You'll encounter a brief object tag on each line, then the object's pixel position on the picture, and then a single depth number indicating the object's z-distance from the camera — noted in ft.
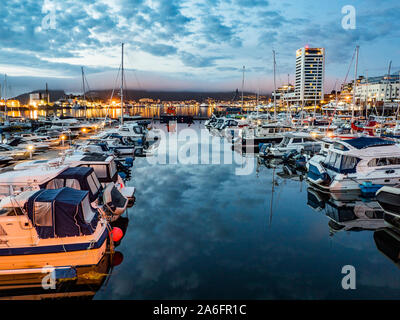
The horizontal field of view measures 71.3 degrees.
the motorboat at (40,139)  98.11
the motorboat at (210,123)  196.36
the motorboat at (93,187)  35.60
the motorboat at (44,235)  25.93
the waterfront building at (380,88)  434.71
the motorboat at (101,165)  42.77
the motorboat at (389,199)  37.51
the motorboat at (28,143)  87.67
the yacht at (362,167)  52.42
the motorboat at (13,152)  77.00
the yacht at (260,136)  107.86
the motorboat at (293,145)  85.55
